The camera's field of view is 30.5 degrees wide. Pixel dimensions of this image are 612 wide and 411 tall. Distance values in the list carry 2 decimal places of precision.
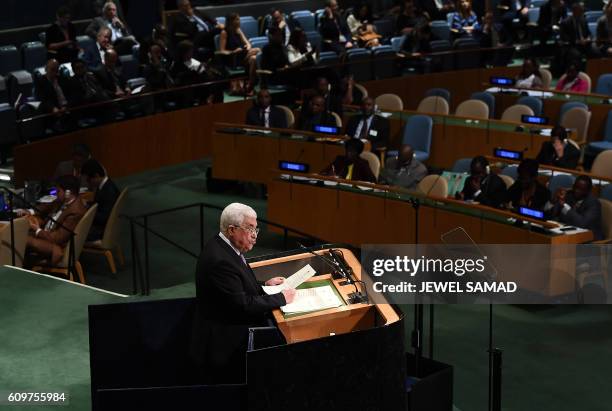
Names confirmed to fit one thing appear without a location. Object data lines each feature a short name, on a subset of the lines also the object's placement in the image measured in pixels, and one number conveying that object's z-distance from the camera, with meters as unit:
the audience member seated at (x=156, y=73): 14.17
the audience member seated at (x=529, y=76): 15.08
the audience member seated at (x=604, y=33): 18.69
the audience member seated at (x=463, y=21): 19.19
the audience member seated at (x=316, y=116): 12.86
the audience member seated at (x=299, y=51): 15.76
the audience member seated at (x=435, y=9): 20.16
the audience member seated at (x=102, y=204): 10.30
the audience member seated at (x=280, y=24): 16.55
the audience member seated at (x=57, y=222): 9.74
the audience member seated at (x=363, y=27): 18.50
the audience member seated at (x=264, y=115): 13.02
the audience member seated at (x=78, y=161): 11.12
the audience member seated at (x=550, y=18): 19.83
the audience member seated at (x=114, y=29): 15.68
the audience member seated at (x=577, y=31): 18.77
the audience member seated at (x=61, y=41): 14.49
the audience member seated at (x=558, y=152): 11.56
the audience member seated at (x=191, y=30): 16.39
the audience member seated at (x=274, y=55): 15.47
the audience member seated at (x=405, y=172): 11.31
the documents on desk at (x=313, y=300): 5.45
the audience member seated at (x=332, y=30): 17.80
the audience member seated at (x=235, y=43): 16.20
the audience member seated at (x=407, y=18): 19.05
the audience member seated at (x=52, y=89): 12.91
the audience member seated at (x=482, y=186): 10.10
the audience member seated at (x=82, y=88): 13.09
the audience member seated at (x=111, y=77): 13.99
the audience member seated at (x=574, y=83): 14.89
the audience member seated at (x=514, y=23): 20.25
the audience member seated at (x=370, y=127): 12.75
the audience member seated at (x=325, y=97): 13.18
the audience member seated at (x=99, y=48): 14.51
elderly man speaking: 5.45
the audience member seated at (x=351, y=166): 11.00
